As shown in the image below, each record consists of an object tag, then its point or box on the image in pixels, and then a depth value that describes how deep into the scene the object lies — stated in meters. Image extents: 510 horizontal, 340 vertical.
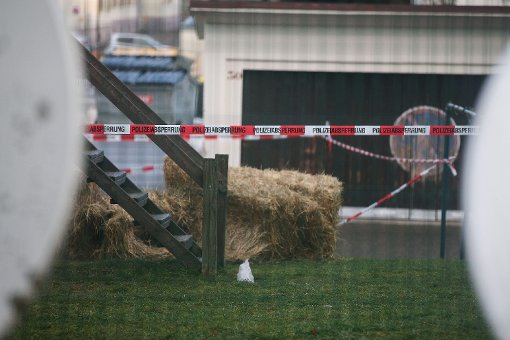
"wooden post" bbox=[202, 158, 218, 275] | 16.62
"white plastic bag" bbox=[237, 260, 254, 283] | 16.25
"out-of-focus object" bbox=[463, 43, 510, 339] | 8.70
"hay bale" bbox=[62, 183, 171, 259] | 19.23
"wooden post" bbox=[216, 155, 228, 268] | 17.36
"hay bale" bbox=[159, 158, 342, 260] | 20.09
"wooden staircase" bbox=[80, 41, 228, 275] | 15.91
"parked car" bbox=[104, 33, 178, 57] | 50.00
